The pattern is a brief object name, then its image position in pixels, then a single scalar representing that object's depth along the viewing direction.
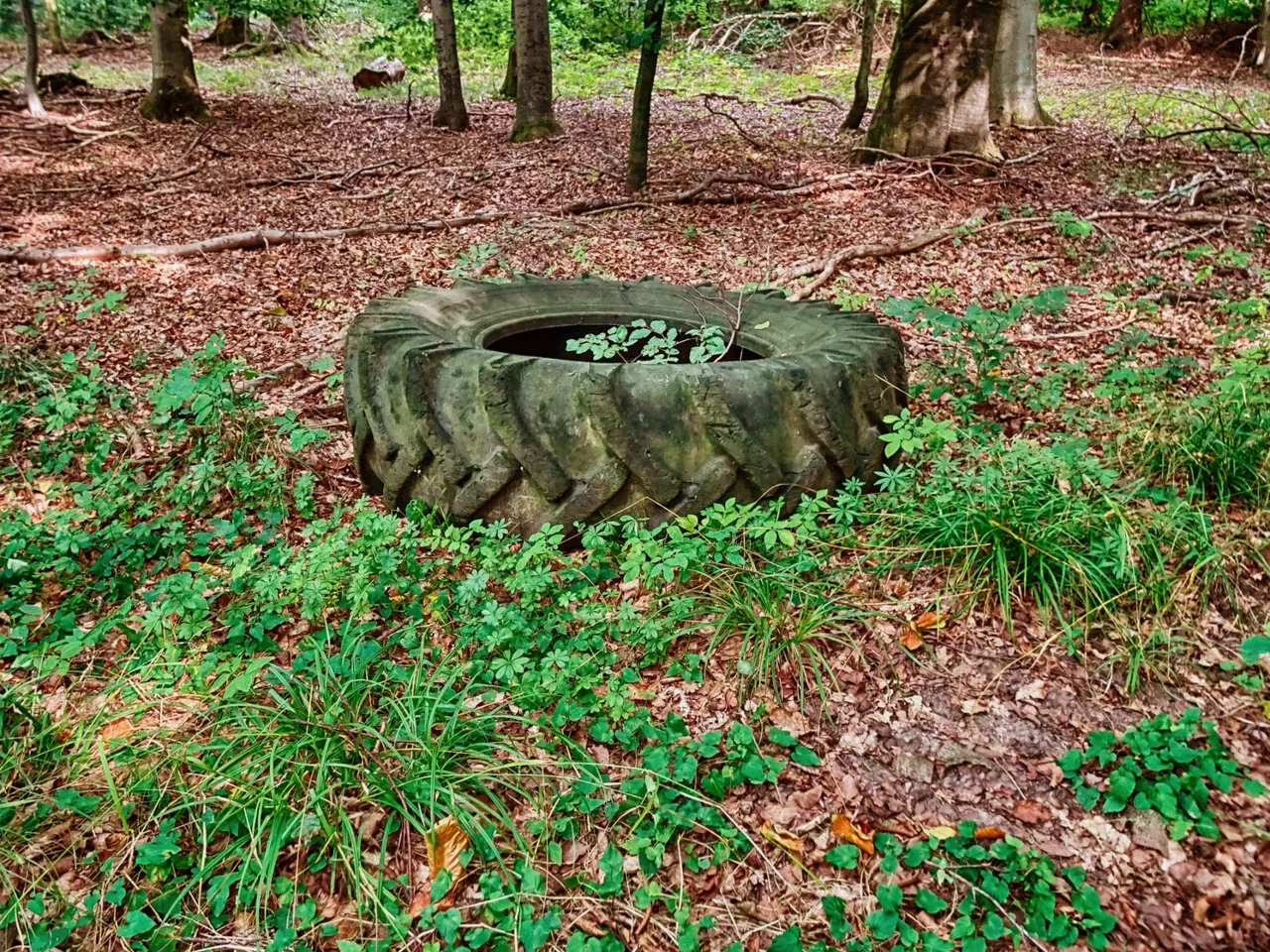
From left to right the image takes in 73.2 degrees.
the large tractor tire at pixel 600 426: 2.85
